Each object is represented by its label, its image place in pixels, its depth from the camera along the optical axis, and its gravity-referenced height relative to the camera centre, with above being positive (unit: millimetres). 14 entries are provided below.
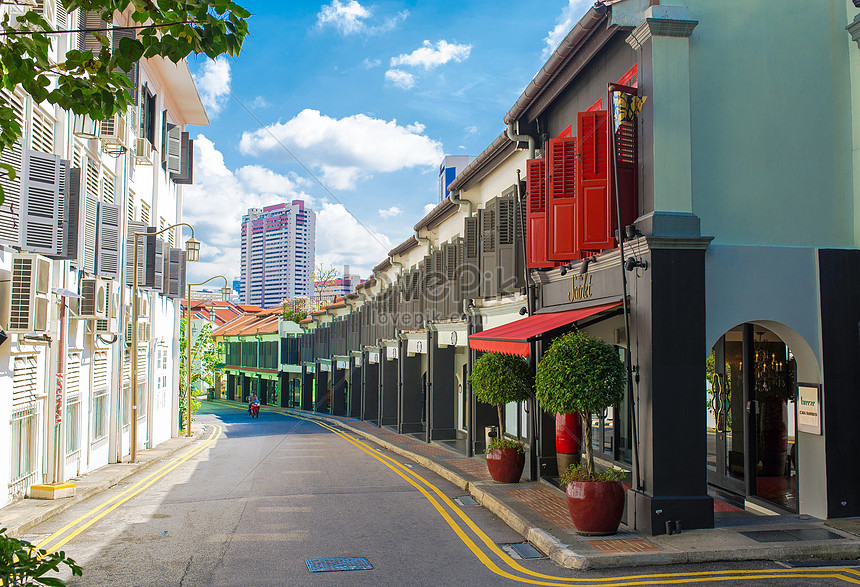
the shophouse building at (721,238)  9461 +1768
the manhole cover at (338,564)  7980 -2354
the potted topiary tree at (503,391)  13242 -583
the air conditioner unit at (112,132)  15848 +5232
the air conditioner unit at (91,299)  15453 +1347
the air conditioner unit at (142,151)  19688 +5901
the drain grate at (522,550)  8727 -2419
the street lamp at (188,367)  30094 -327
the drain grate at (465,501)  12344 -2505
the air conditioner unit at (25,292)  11625 +1130
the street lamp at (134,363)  18172 -71
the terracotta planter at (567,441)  13148 -1514
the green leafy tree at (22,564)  3350 -1009
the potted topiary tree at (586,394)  8961 -475
